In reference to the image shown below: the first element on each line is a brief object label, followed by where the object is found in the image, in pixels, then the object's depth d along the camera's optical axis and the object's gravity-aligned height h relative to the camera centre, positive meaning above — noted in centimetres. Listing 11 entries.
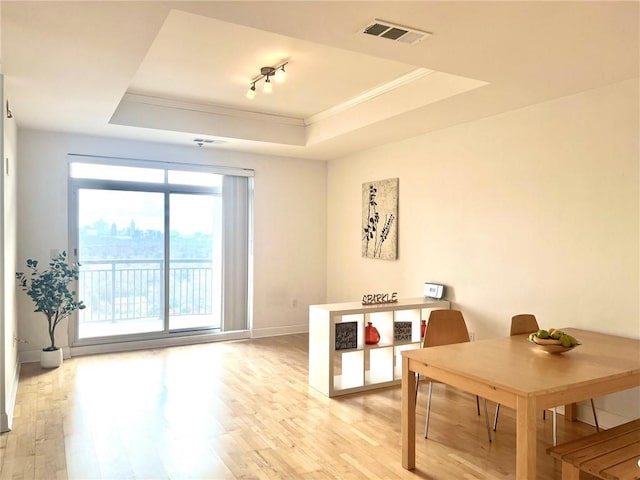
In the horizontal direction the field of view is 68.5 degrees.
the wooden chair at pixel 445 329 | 360 -72
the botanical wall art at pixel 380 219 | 566 +22
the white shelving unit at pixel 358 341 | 419 -98
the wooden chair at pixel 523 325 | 357 -68
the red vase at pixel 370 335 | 443 -93
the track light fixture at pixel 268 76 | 406 +145
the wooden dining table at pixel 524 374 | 222 -72
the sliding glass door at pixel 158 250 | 569 -19
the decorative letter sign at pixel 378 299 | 450 -61
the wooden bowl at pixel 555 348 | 280 -66
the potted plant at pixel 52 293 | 487 -60
